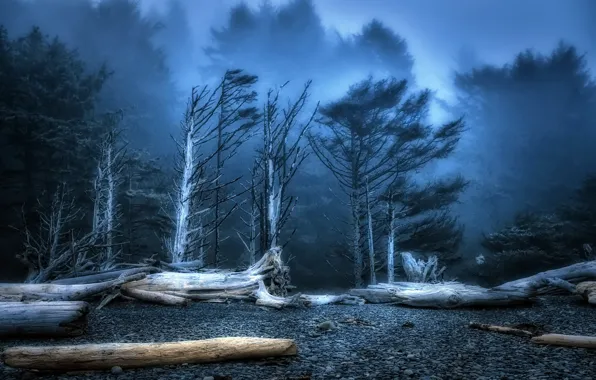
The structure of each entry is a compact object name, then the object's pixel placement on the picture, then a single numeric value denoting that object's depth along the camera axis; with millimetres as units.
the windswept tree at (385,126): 17594
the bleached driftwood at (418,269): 12273
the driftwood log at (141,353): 2781
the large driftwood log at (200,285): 6980
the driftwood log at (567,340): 3554
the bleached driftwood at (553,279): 8112
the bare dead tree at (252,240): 14197
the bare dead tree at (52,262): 8164
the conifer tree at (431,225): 18250
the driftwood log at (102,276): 7518
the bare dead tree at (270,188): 9367
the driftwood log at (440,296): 7023
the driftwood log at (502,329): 4344
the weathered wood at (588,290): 6836
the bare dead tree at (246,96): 13249
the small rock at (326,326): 4883
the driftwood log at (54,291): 6278
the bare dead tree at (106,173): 13739
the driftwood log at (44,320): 4180
